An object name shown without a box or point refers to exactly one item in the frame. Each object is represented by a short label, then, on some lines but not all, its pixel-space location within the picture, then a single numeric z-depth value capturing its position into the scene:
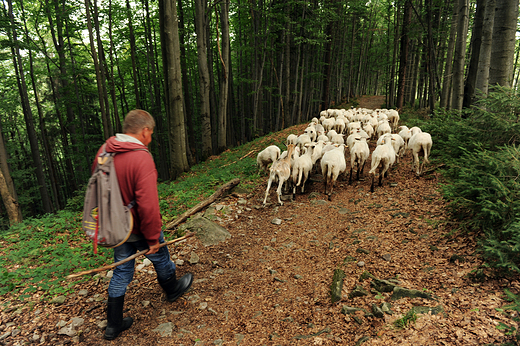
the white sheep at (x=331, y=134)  11.32
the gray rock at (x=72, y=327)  3.29
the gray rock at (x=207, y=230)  5.58
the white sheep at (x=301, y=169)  7.84
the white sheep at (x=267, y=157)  9.33
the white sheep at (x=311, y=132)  12.12
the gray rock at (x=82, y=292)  4.01
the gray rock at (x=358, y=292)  3.45
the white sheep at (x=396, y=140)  8.78
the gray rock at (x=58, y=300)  3.80
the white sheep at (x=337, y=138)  10.60
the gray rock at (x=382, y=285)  3.41
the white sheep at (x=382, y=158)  7.39
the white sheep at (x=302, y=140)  10.41
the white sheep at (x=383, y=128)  11.25
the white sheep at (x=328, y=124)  14.07
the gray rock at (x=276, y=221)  6.63
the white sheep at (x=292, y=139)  11.34
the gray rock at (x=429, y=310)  2.78
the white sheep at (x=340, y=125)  13.64
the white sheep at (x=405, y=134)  9.16
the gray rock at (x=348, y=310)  3.20
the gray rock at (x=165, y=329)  3.28
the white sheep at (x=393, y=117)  13.73
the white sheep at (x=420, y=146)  7.52
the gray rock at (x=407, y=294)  3.10
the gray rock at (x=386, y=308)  2.97
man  2.95
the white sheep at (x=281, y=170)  7.60
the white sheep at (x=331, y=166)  7.45
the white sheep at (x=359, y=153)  8.21
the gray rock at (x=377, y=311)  2.97
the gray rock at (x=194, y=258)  4.86
